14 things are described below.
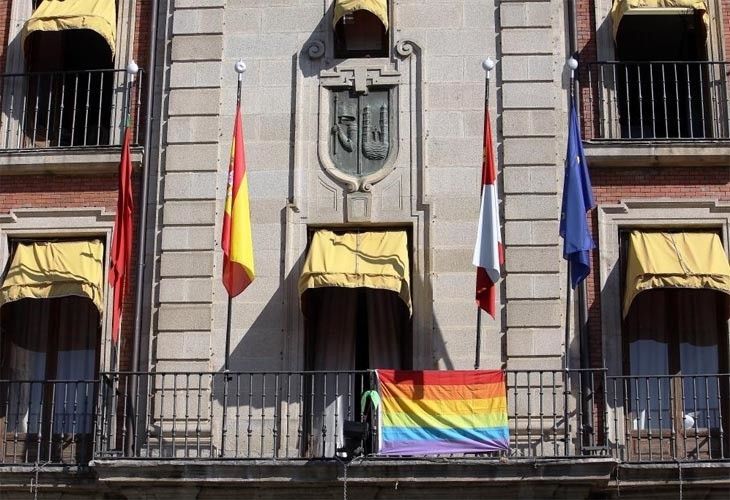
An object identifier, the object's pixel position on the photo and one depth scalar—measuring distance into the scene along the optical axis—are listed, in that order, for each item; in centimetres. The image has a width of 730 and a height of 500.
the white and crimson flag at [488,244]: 1636
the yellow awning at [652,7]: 1780
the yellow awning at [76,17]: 1828
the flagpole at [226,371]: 1656
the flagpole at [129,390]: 1680
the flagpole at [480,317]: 1664
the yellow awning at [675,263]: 1675
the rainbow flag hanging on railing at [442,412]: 1605
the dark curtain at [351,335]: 1731
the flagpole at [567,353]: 1628
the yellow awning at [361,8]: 1777
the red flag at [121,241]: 1673
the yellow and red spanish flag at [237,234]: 1653
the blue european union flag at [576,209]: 1631
